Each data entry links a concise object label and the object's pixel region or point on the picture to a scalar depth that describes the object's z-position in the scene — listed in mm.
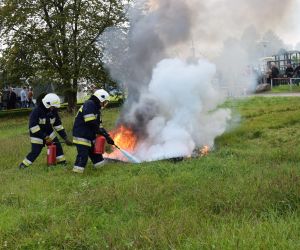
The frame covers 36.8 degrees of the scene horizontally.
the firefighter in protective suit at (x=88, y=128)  8516
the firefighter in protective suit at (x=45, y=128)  9359
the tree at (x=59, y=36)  24250
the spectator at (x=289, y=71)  21062
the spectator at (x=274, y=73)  22031
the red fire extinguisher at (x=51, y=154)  9633
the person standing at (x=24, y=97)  31906
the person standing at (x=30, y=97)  31053
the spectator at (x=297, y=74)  20812
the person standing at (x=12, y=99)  32097
